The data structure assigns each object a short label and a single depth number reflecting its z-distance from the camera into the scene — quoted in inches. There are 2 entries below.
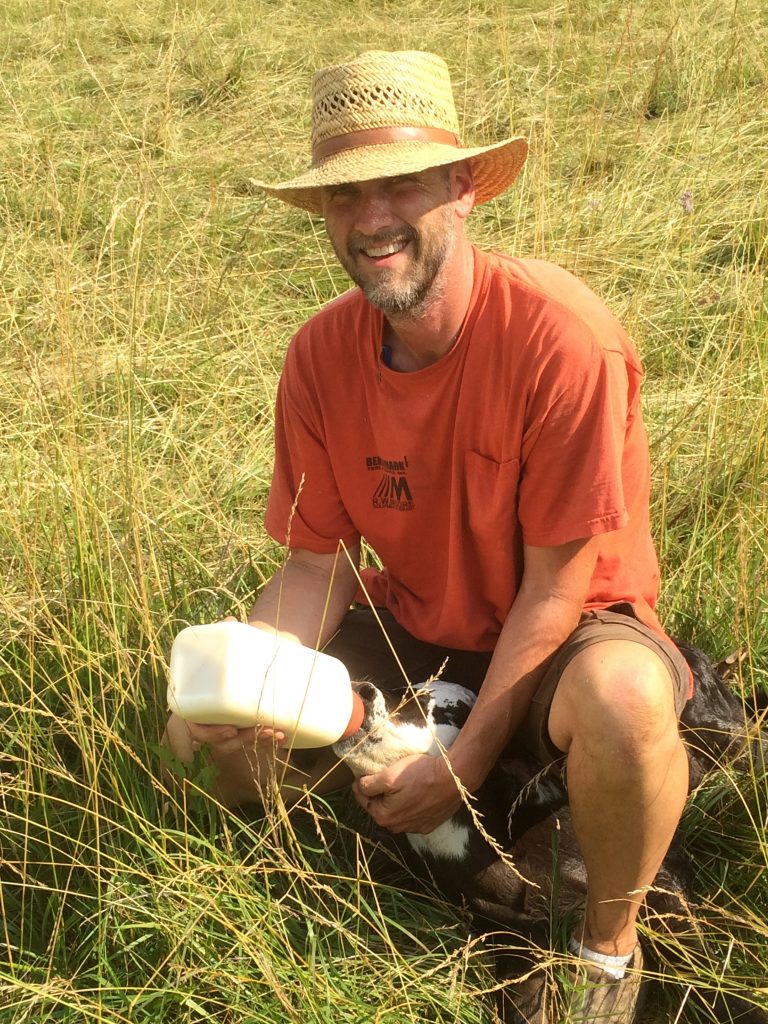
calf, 95.1
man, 88.8
